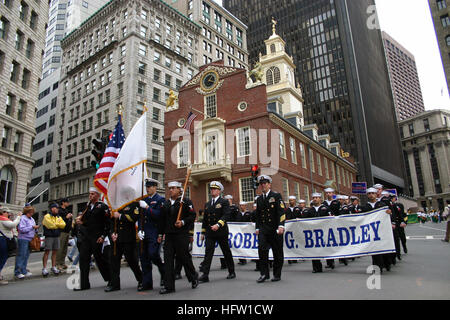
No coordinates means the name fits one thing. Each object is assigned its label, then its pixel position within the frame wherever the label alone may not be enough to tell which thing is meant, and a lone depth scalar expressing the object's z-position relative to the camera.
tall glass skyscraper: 83.31
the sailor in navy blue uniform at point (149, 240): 6.95
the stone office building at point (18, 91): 30.06
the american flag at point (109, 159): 7.82
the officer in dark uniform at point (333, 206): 11.23
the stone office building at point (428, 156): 119.62
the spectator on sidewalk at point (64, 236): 11.50
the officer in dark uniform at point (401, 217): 10.74
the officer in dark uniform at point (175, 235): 6.59
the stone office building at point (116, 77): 47.61
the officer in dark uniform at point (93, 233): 7.42
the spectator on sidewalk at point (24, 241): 9.69
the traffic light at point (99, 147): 12.27
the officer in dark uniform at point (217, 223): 8.14
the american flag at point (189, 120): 22.20
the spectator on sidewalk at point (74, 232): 10.56
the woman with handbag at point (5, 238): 8.52
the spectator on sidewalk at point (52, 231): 10.58
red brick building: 26.83
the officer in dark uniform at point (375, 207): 8.11
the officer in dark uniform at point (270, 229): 7.44
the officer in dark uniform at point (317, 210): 10.52
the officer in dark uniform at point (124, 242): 7.08
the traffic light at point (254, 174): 19.34
